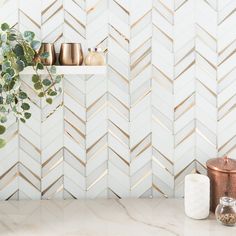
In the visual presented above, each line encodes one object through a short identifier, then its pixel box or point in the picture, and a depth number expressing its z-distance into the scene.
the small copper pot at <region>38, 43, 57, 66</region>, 1.58
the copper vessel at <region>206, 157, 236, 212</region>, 1.58
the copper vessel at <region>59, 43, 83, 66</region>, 1.59
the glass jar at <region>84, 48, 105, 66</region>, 1.60
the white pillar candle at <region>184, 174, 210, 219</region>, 1.57
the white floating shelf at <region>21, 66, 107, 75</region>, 1.57
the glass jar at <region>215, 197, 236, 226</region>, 1.51
